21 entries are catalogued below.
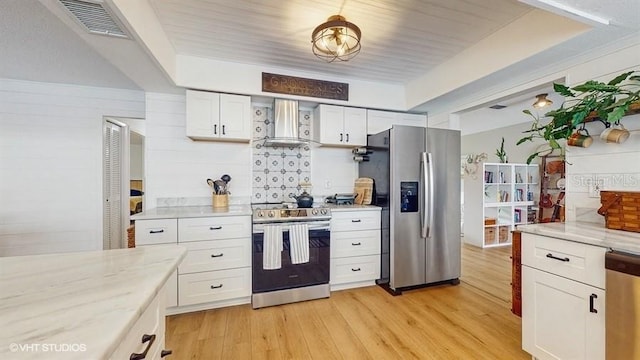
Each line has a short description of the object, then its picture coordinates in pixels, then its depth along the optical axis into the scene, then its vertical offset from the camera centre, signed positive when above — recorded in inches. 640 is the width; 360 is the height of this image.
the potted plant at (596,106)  62.9 +19.0
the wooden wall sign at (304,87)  117.1 +43.3
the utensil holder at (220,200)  116.4 -9.1
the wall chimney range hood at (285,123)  120.3 +26.3
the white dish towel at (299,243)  104.3 -25.3
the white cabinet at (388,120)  137.6 +33.1
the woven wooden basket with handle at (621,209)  62.9 -7.2
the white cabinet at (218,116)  110.0 +27.2
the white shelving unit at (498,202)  195.2 -17.2
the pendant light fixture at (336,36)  73.8 +43.1
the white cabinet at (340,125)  127.1 +27.0
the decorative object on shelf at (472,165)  199.9 +11.9
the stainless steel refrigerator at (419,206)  114.0 -11.5
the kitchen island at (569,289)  54.2 -24.7
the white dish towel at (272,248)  101.6 -26.3
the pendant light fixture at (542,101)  139.5 +42.1
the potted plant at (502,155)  213.2 +20.2
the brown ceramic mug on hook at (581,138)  76.9 +12.4
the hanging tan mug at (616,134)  68.8 +12.2
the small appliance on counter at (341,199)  135.1 -10.0
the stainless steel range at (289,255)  101.7 -29.9
